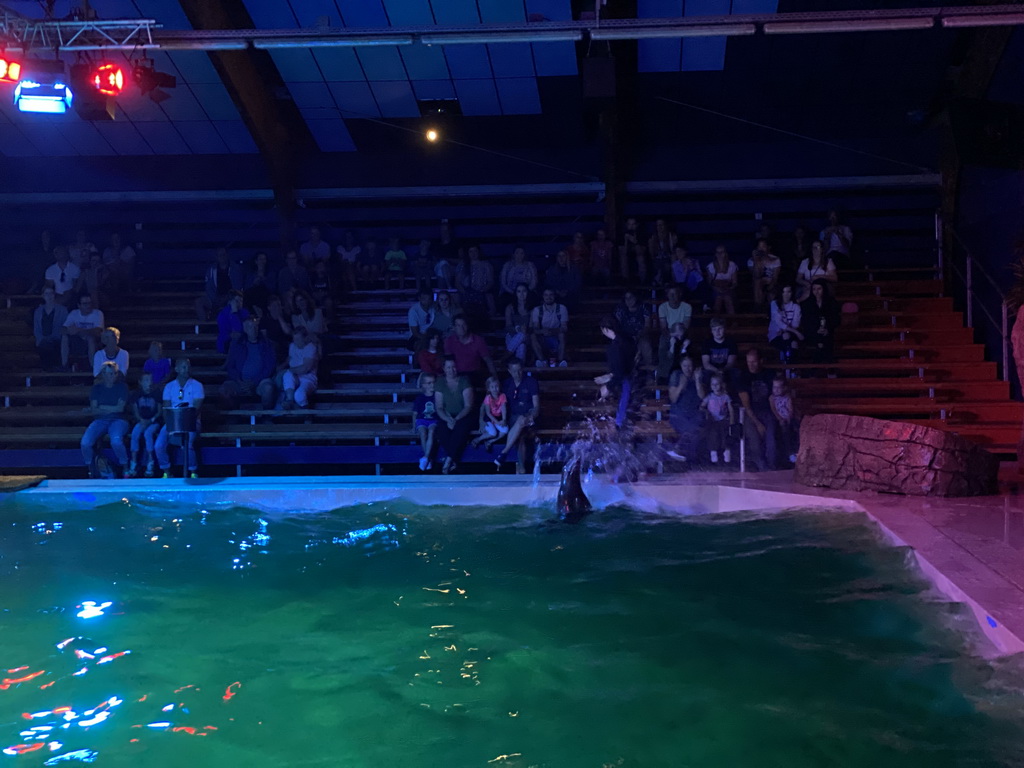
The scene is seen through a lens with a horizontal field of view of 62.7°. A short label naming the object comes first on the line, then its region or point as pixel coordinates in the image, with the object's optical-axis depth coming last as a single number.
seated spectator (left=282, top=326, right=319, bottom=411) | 9.74
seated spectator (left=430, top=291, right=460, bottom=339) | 10.36
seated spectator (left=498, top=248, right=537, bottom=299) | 11.12
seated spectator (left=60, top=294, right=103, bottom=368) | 10.53
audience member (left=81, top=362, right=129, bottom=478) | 8.84
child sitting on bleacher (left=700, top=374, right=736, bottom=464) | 8.35
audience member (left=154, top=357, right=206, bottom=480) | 8.73
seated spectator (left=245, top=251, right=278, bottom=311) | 10.99
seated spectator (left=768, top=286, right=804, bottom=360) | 9.84
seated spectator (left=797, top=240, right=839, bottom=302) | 10.74
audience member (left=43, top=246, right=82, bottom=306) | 11.49
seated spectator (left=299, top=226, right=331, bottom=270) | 12.36
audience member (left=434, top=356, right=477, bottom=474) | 8.74
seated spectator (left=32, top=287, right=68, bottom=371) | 10.60
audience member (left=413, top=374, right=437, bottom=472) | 8.80
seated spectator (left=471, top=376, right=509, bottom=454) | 8.77
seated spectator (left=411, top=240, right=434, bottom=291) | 11.84
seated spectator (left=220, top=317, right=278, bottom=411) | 9.79
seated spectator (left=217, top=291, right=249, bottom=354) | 10.55
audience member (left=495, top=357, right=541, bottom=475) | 8.67
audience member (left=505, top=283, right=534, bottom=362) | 9.99
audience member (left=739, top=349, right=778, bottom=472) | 8.26
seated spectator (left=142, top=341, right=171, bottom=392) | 9.56
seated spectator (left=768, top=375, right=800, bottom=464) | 8.42
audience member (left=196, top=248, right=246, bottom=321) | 11.56
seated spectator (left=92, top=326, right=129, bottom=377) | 9.55
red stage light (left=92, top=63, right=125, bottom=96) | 7.63
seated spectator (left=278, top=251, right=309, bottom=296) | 11.52
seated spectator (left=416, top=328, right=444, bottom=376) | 9.49
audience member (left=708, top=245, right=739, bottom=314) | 10.92
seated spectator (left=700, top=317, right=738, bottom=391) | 8.98
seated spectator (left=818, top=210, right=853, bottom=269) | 11.59
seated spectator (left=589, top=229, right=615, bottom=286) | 11.76
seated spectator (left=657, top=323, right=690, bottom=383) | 9.20
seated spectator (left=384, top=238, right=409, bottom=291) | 12.25
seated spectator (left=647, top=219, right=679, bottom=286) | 11.42
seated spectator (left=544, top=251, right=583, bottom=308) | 11.07
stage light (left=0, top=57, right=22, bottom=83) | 7.49
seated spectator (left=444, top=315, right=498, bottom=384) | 9.55
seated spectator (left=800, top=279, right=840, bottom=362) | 9.77
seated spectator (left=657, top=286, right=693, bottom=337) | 9.95
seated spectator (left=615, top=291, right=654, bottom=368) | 9.69
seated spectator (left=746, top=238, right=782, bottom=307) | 10.98
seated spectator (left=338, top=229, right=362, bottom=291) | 12.31
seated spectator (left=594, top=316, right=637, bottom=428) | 8.91
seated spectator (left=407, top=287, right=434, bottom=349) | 10.45
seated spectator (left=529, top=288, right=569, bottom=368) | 10.21
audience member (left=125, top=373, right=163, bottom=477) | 8.81
